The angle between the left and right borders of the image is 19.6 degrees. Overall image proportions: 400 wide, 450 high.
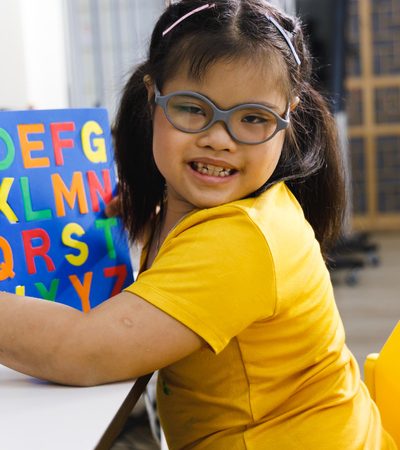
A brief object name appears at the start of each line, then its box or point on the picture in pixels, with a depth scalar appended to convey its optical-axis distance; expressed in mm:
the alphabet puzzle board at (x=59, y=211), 1127
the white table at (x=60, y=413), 861
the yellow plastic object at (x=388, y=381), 1151
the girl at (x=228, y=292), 969
